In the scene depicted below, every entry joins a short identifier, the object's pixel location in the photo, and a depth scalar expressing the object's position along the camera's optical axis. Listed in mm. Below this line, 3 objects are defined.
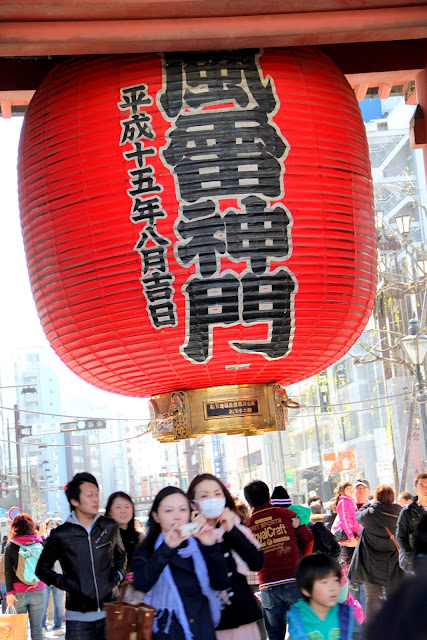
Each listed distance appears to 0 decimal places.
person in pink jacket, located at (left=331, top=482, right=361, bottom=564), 8812
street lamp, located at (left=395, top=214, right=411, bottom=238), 16359
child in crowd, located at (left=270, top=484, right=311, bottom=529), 6156
